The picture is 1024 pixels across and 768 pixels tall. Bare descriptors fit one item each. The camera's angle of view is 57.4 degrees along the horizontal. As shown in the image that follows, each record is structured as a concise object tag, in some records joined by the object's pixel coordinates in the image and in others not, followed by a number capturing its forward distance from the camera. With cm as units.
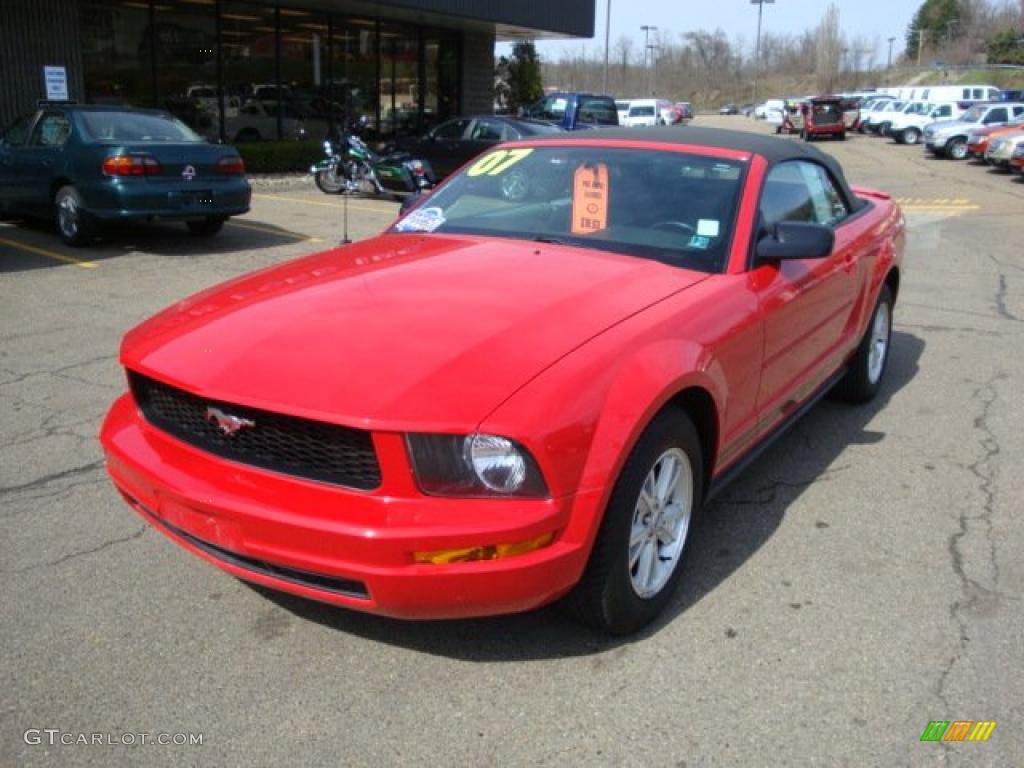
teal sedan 974
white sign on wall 1381
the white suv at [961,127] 2981
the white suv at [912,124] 3706
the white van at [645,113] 4200
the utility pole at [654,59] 10980
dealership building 1520
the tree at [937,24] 11675
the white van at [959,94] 4112
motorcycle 1549
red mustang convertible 252
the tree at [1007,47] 8356
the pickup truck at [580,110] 2106
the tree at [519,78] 3059
